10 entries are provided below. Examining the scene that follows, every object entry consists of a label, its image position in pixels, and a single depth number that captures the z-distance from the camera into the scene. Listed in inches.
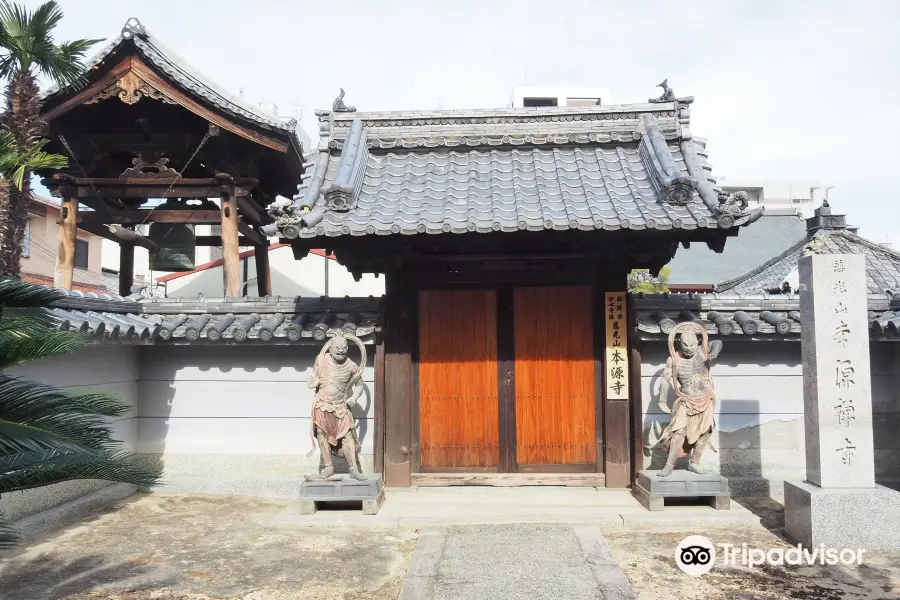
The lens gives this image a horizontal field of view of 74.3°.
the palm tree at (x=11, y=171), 197.9
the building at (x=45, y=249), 1012.5
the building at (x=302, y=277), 799.7
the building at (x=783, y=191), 1916.8
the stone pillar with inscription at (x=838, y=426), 242.7
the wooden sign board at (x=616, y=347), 323.0
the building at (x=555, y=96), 1990.7
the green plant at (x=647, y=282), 803.5
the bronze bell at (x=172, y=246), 569.9
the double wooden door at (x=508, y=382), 333.4
